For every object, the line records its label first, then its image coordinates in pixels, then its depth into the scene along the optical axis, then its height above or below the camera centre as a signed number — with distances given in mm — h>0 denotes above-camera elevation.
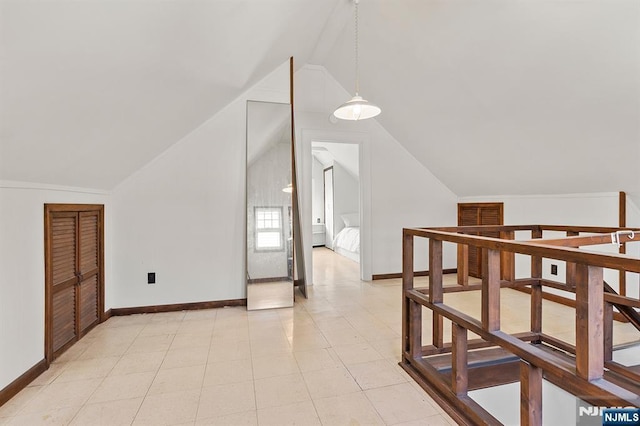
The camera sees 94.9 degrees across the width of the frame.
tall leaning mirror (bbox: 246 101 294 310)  3324 +19
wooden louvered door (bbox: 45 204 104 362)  2107 -489
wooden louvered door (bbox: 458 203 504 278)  4211 -84
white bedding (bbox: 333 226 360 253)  6047 -593
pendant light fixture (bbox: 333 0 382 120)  2346 +859
